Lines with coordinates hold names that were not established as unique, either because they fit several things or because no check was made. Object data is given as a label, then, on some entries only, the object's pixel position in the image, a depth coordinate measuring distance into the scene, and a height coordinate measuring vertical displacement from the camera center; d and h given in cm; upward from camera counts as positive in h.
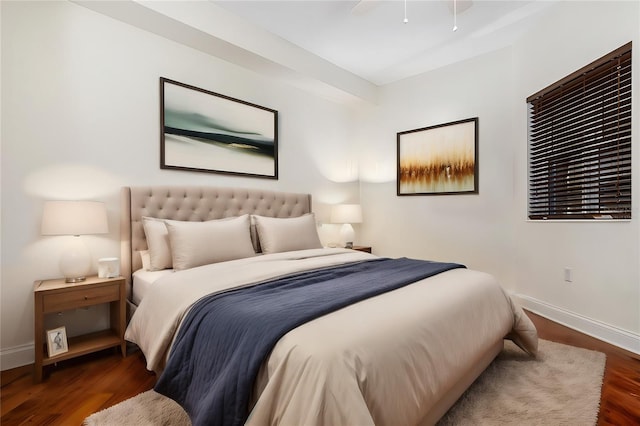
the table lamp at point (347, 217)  428 -8
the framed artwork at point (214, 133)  297 +79
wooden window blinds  246 +59
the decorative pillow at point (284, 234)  304 -22
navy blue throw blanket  116 -50
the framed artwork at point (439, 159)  387 +66
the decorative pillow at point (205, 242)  242 -25
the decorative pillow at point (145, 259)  258 -39
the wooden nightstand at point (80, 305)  199 -62
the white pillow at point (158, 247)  250 -28
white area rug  160 -102
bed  107 -50
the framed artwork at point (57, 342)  209 -85
